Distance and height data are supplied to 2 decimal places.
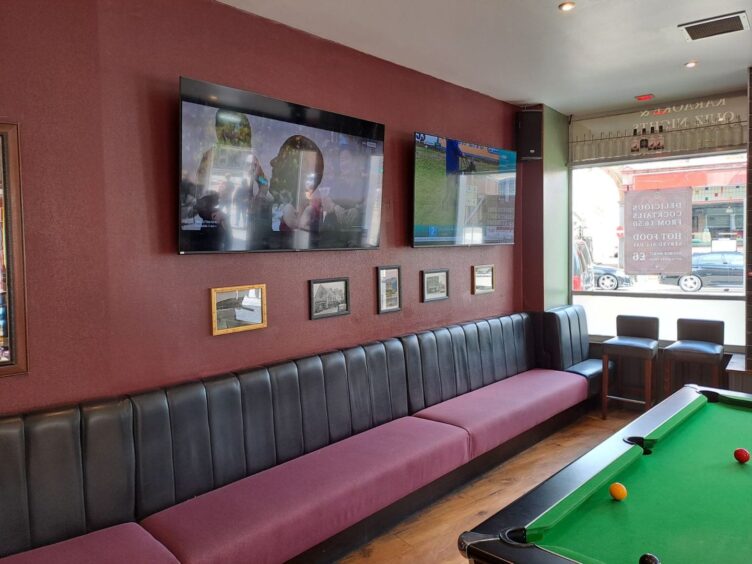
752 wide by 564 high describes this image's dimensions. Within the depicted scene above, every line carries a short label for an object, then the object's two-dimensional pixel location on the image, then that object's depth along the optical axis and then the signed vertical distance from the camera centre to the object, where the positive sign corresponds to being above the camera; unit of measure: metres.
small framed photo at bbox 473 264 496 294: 4.96 -0.18
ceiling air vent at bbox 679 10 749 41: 3.34 +1.43
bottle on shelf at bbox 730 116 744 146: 4.91 +1.10
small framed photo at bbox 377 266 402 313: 3.99 -0.20
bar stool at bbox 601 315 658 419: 4.92 -0.79
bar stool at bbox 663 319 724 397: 4.59 -0.77
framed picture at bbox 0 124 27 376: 2.25 +0.04
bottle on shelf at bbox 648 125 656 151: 5.34 +1.13
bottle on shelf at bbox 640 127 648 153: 5.38 +1.13
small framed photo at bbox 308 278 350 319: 3.52 -0.23
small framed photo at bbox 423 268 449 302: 4.40 -0.19
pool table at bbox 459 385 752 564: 1.54 -0.80
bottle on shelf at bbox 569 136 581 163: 5.76 +1.13
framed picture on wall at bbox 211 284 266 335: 2.99 -0.25
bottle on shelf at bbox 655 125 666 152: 5.29 +1.11
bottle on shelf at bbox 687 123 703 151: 5.09 +1.09
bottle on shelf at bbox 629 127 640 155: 5.43 +1.12
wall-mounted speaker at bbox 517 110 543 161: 5.31 +1.21
